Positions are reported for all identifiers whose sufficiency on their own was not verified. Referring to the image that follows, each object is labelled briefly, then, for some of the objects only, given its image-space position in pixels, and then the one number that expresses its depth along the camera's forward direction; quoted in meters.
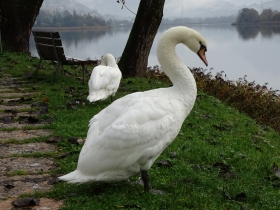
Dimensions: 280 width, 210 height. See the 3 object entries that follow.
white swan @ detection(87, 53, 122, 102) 8.24
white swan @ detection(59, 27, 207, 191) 4.05
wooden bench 10.59
